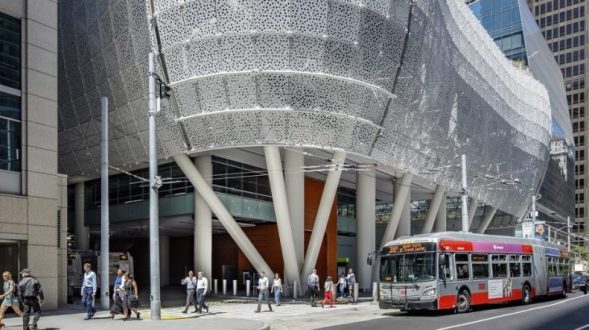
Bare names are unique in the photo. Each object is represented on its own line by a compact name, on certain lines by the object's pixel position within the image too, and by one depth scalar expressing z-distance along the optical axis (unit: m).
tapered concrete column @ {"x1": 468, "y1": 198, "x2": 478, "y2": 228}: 59.21
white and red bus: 23.50
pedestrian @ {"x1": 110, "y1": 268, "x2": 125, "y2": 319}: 21.94
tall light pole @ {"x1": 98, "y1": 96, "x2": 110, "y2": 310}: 26.08
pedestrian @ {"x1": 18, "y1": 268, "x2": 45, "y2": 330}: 17.08
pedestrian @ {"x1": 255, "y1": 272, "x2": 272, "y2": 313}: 26.77
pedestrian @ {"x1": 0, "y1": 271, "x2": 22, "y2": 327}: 17.06
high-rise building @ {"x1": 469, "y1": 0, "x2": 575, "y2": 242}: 83.56
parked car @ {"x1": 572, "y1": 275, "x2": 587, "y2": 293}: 48.47
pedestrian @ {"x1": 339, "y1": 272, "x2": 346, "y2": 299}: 33.50
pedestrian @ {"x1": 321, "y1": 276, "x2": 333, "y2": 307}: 30.20
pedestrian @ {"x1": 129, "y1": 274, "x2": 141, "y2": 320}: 22.35
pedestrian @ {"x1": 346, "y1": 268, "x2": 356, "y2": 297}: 33.43
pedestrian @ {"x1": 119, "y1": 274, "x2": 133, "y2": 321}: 21.52
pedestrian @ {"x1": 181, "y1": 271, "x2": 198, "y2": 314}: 24.98
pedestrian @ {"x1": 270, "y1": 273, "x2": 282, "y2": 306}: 29.97
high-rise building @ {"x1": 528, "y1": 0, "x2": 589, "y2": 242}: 146.88
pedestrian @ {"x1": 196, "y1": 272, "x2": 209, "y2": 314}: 24.56
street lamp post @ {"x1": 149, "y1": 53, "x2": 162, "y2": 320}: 20.86
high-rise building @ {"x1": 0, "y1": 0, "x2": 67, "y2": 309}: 24.12
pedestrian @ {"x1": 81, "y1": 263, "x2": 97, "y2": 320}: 21.94
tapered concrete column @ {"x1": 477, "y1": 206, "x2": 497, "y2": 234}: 67.00
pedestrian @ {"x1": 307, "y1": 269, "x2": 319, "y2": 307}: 30.66
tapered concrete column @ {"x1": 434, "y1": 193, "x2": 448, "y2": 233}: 58.62
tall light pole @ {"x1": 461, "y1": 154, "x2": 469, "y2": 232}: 36.47
